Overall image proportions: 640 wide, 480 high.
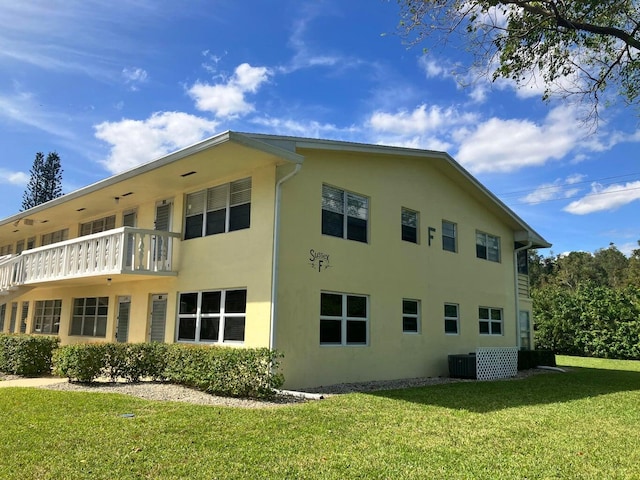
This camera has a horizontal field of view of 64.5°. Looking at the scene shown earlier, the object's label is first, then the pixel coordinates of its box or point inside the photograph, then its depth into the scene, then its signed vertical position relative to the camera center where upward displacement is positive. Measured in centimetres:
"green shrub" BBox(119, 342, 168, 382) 1173 -100
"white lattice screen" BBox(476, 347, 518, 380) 1519 -115
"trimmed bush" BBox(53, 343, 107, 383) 1122 -98
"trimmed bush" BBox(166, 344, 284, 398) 996 -103
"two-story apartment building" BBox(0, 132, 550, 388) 1166 +171
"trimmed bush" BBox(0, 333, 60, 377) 1296 -99
